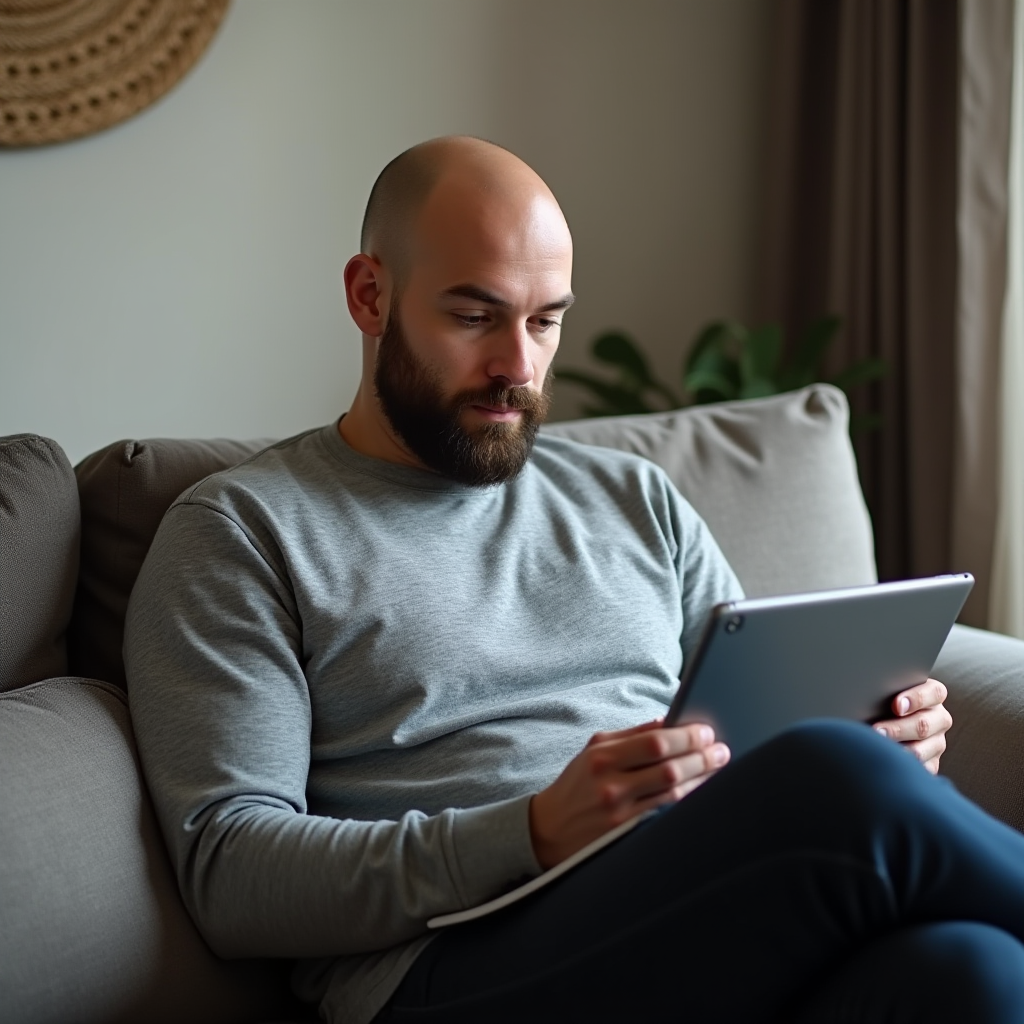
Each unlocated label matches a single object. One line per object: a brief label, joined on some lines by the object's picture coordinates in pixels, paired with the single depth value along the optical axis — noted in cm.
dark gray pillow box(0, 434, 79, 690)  122
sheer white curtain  223
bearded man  88
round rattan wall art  192
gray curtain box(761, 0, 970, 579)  239
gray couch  103
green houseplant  233
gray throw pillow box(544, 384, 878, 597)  167
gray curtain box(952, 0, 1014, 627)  222
